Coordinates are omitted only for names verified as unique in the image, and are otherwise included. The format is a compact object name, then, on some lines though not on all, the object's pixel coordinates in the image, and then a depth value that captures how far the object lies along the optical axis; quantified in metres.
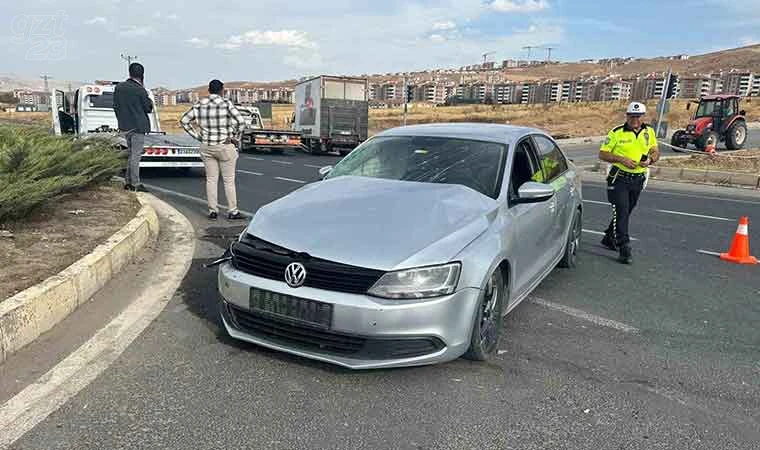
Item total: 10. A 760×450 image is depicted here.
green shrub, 5.56
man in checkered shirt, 7.83
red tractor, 23.31
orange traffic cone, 6.74
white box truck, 24.70
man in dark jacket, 9.01
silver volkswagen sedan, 3.22
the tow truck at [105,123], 12.52
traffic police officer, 6.59
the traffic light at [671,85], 19.25
